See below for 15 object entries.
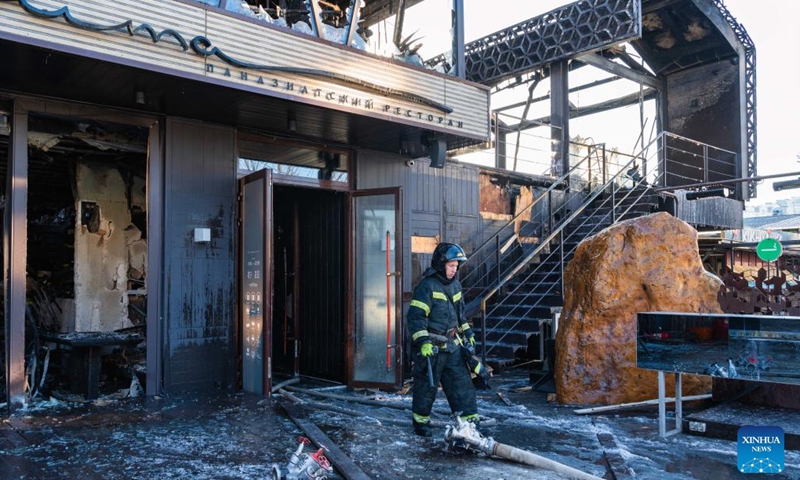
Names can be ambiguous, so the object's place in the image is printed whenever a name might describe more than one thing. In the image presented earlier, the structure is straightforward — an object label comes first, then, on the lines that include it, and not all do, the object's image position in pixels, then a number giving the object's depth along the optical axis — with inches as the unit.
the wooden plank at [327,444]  203.8
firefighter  253.6
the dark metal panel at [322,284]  394.6
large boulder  305.0
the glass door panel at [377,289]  367.9
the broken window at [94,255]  353.4
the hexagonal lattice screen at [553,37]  542.3
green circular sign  472.7
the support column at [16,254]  288.4
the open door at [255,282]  326.3
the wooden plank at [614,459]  201.8
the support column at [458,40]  387.9
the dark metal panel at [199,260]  332.8
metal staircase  411.2
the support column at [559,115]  567.5
